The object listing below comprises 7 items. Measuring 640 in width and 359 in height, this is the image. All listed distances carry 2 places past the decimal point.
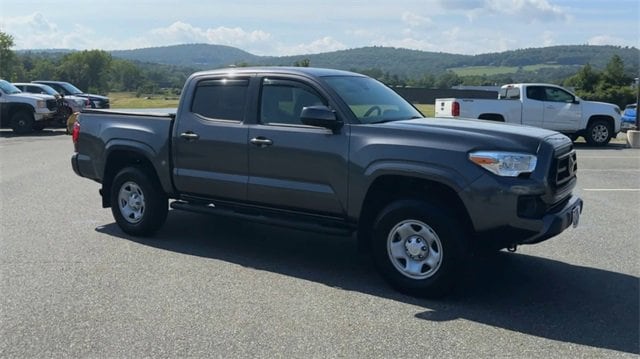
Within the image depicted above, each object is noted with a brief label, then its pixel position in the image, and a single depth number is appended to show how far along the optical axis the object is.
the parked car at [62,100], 23.75
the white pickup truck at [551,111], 19.28
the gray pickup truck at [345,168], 5.08
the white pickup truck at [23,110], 22.41
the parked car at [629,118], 24.11
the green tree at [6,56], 75.34
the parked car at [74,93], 26.95
